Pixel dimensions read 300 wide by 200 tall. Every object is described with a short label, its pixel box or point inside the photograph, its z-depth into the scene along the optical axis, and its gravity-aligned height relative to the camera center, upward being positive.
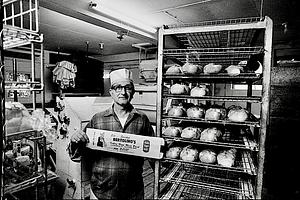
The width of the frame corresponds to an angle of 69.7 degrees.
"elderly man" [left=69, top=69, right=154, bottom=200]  1.86 -0.57
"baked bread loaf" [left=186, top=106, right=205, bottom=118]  1.82 -0.16
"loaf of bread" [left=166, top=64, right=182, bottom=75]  1.79 +0.19
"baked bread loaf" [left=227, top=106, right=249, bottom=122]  1.61 -0.17
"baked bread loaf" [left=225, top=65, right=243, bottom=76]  1.53 +0.17
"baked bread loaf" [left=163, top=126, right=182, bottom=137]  1.82 -0.34
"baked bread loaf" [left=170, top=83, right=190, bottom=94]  1.85 +0.03
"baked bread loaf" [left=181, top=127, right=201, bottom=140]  1.78 -0.34
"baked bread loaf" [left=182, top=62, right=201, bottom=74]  1.66 +0.18
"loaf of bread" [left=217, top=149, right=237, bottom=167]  1.60 -0.49
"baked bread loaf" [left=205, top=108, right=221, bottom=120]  1.72 -0.17
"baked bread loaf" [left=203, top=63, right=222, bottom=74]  1.62 +0.18
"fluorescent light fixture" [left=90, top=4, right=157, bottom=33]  3.18 +1.21
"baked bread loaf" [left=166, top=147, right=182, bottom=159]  1.77 -0.50
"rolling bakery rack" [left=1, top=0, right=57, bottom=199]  0.92 -0.20
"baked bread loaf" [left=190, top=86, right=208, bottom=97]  1.78 +0.01
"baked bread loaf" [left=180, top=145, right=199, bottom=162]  1.72 -0.50
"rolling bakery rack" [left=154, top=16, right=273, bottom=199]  1.46 -0.41
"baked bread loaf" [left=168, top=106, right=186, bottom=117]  1.80 -0.16
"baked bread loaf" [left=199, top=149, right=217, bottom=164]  1.68 -0.50
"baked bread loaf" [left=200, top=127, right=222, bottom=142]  1.69 -0.34
